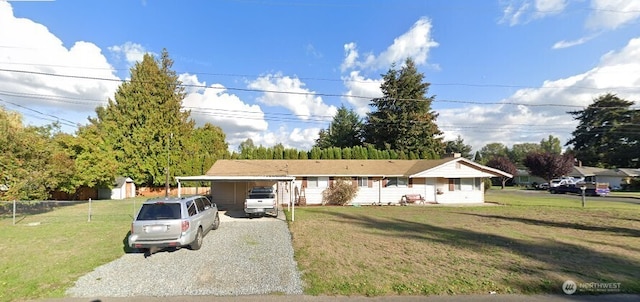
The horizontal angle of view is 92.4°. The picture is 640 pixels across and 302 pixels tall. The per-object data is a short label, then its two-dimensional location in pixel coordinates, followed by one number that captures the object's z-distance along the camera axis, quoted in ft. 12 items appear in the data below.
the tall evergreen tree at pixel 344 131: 150.92
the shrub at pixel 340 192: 77.56
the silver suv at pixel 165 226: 27.09
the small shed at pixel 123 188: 107.67
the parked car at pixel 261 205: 51.47
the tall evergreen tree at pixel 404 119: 134.21
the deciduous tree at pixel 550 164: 151.53
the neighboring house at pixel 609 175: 156.35
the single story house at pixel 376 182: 78.33
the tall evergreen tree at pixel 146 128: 115.55
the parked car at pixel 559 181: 139.42
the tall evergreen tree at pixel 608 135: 171.63
